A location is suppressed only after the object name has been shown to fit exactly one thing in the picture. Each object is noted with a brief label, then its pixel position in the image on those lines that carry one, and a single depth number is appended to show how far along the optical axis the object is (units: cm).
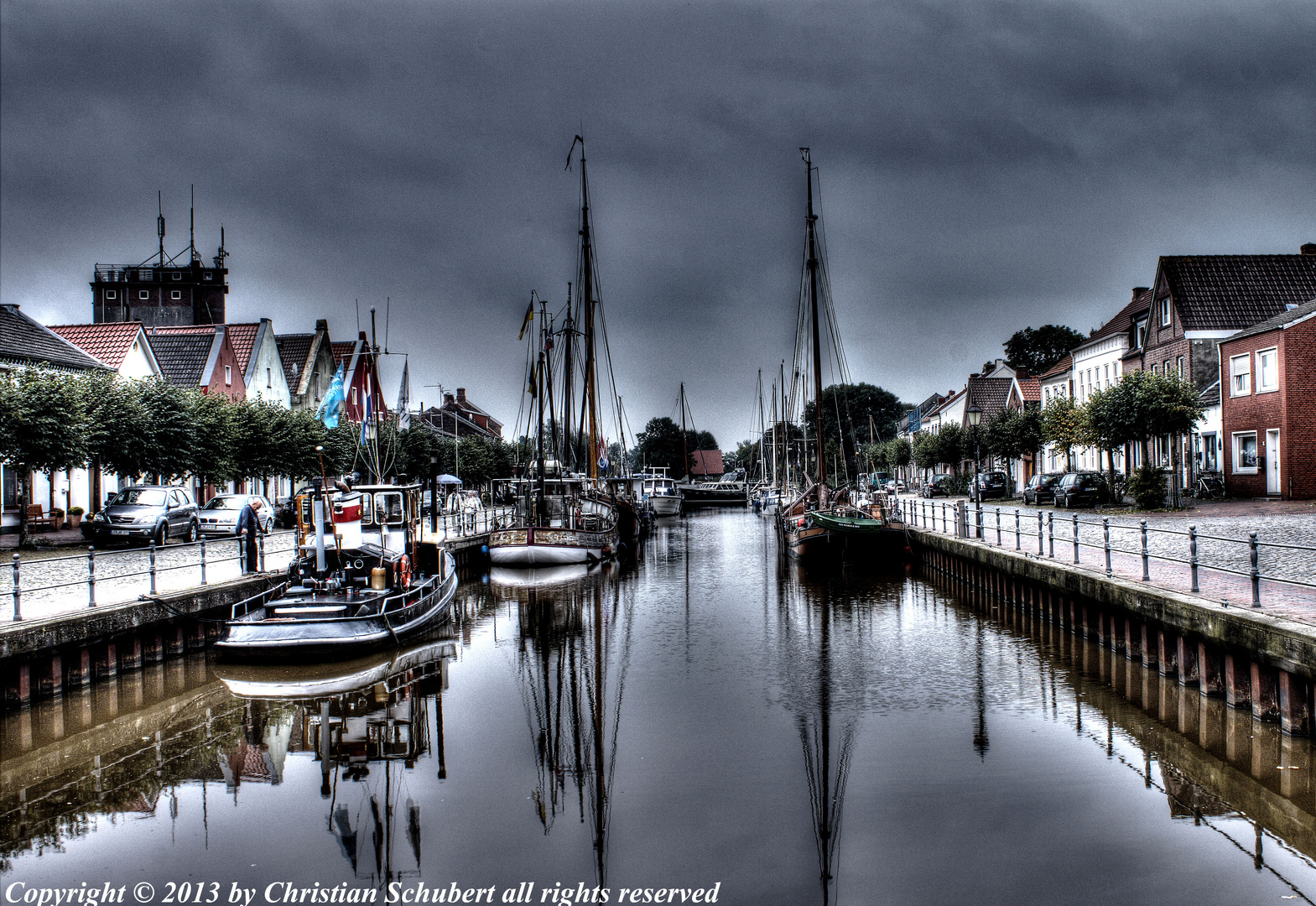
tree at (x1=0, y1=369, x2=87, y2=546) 2459
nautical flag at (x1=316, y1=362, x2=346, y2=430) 1936
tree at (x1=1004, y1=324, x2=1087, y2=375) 9719
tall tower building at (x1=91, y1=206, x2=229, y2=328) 7425
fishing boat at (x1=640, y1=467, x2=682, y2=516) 7275
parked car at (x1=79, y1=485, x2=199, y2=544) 2606
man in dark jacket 1962
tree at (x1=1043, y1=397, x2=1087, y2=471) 4128
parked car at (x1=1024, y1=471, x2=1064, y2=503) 4254
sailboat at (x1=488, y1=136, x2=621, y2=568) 3123
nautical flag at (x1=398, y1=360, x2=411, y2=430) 3826
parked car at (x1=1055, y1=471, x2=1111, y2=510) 3725
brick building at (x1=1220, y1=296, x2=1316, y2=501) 3372
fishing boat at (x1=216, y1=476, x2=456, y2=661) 1555
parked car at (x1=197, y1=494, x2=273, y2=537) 3102
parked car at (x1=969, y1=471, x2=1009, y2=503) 5133
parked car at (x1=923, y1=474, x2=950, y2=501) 6188
